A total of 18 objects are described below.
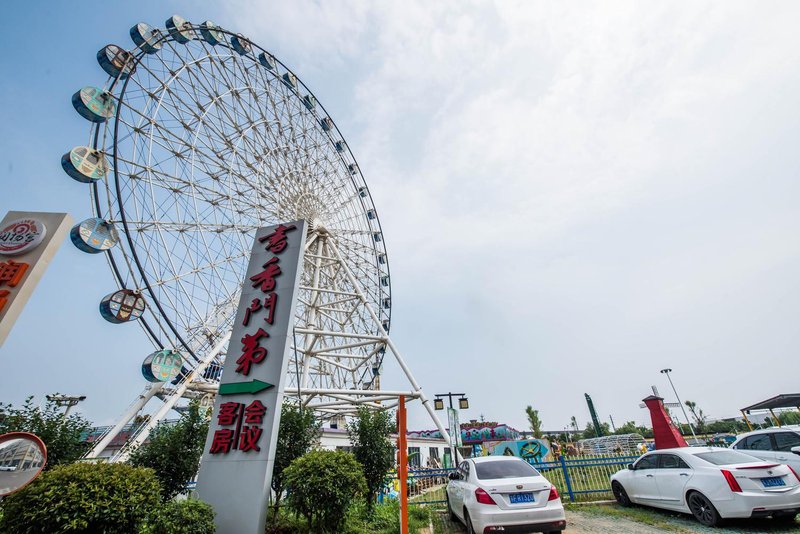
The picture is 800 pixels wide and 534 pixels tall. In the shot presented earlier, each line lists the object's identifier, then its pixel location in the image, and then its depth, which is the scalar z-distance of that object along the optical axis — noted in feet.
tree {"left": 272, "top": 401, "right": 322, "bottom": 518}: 27.61
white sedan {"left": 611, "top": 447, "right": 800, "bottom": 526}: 19.84
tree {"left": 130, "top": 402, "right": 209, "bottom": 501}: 27.71
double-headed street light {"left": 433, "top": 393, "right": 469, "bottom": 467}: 53.03
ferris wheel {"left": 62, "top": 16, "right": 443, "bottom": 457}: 44.91
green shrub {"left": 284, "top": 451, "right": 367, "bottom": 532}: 21.42
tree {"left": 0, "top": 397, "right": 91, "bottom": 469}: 26.27
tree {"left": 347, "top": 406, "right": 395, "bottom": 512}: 29.58
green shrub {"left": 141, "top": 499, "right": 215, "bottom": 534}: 17.57
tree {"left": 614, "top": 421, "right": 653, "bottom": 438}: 235.40
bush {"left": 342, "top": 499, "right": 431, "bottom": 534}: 24.71
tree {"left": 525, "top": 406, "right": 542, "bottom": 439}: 128.26
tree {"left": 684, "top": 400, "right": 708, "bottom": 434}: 216.95
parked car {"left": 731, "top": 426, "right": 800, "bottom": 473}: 26.76
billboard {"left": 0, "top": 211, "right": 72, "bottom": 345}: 20.54
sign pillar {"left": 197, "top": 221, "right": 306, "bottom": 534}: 22.03
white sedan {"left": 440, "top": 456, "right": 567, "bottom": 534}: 18.60
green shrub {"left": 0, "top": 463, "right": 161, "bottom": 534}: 16.38
